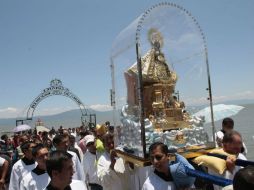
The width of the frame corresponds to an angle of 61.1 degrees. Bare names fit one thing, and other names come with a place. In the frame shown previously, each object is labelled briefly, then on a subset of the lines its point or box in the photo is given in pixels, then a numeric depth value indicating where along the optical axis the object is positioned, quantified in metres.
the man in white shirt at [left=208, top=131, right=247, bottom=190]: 2.20
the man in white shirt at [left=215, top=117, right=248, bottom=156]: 3.68
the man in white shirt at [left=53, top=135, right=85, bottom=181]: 3.02
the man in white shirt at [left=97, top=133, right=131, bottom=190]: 3.45
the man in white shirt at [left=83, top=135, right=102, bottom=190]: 3.89
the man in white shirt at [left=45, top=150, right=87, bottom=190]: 1.74
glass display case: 3.35
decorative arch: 18.86
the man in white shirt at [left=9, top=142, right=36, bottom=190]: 3.03
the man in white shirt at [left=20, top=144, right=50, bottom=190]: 2.50
